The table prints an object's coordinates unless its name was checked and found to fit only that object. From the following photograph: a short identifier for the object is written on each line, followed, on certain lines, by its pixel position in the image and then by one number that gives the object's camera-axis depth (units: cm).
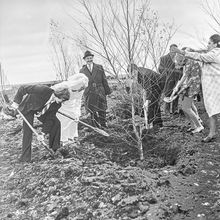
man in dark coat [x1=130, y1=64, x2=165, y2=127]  429
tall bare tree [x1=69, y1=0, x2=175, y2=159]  399
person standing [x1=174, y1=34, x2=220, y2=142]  433
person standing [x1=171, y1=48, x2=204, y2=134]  506
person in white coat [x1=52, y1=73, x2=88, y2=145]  568
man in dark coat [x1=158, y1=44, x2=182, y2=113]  525
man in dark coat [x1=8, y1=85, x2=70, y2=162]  477
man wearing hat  641
